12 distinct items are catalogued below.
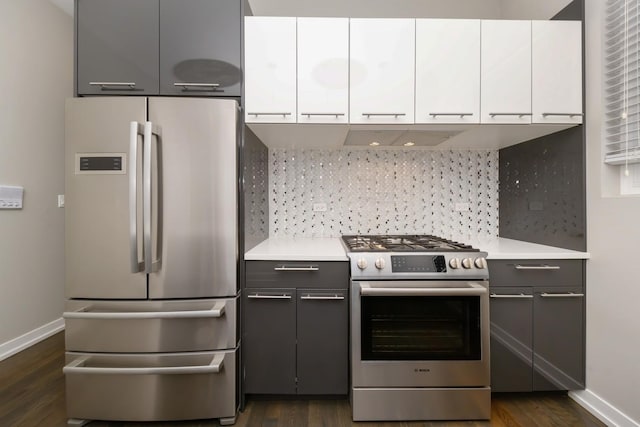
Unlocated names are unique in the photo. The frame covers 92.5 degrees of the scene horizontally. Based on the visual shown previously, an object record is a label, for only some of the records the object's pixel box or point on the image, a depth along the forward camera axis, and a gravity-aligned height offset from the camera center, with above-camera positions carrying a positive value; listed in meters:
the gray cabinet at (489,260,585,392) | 1.78 -0.68
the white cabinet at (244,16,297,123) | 1.79 +0.84
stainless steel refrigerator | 1.58 -0.28
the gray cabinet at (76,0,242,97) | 1.70 +0.93
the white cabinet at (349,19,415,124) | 1.83 +0.85
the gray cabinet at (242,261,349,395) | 1.75 -0.70
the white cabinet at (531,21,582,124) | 1.85 +0.85
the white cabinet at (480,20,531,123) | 1.86 +0.86
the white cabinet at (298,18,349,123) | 1.82 +0.86
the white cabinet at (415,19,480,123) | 1.85 +0.85
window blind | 1.57 +0.70
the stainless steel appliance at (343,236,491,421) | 1.66 -0.71
